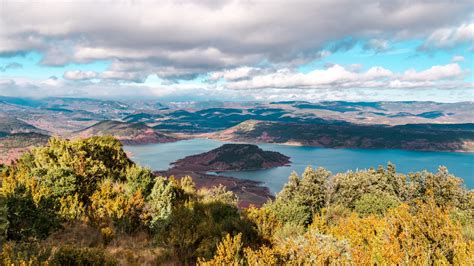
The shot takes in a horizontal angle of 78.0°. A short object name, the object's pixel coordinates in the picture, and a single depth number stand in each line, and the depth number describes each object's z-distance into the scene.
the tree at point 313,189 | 41.25
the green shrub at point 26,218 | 15.83
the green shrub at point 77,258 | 10.99
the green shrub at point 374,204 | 38.12
